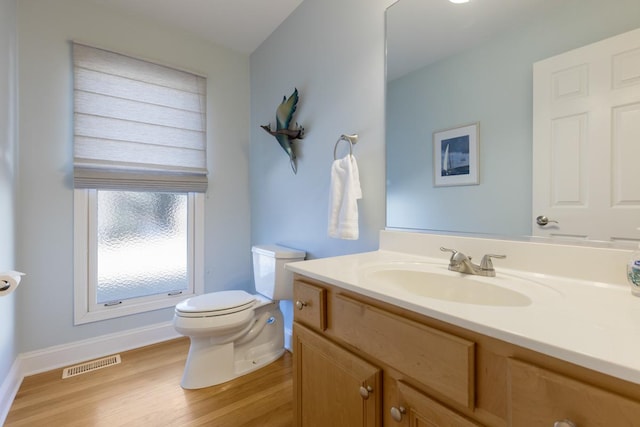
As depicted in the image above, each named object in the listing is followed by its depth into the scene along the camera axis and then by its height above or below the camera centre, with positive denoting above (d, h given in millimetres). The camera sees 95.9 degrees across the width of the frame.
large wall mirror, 934 +492
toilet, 1596 -670
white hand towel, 1370 +63
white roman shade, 1904 +626
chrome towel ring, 1507 +384
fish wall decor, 1935 +567
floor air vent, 1790 -1004
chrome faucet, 942 -180
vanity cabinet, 454 -346
